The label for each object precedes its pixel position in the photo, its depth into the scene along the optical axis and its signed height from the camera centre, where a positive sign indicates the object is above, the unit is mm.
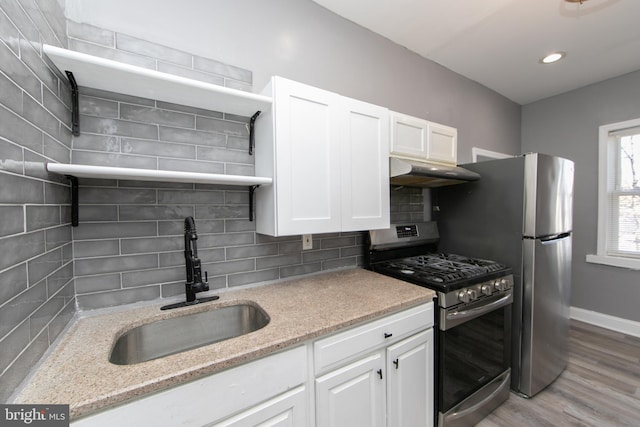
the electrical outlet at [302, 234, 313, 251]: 1677 -229
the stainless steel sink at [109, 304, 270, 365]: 1066 -581
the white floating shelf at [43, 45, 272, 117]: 908 +536
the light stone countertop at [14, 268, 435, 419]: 678 -476
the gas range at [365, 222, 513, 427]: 1420 -713
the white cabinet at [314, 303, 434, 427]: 1059 -781
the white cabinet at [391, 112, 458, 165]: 1750 +506
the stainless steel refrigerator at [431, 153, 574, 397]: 1780 -277
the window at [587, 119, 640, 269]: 2621 +98
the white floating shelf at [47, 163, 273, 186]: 861 +135
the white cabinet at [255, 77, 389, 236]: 1281 +260
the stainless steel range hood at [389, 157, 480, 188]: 1606 +222
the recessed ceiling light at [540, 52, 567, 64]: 2273 +1361
